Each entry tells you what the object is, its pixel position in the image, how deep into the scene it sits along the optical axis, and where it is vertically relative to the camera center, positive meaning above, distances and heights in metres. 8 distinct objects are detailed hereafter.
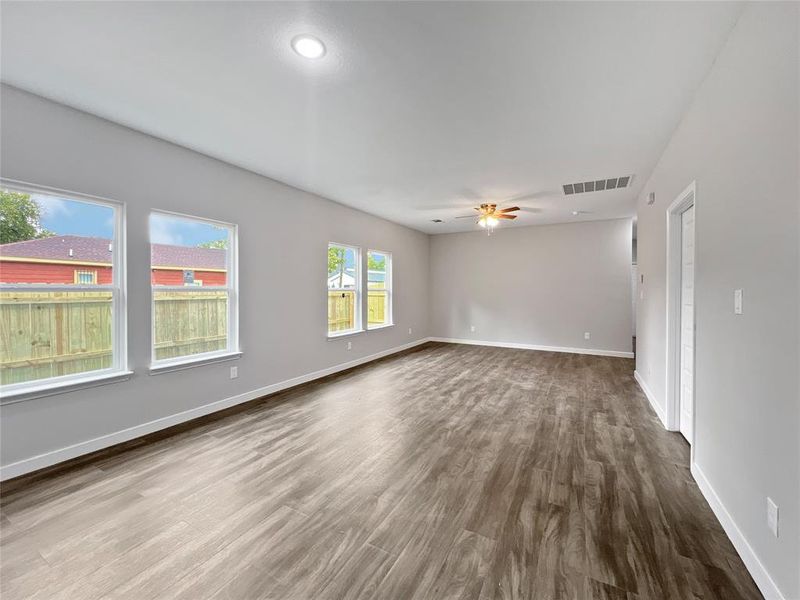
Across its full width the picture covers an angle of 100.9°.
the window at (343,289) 5.37 +0.15
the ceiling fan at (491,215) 5.04 +1.28
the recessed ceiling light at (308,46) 1.81 +1.42
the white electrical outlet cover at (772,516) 1.36 -0.91
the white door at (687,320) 2.76 -0.19
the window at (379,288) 6.34 +0.19
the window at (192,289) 3.17 +0.09
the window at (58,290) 2.36 +0.06
